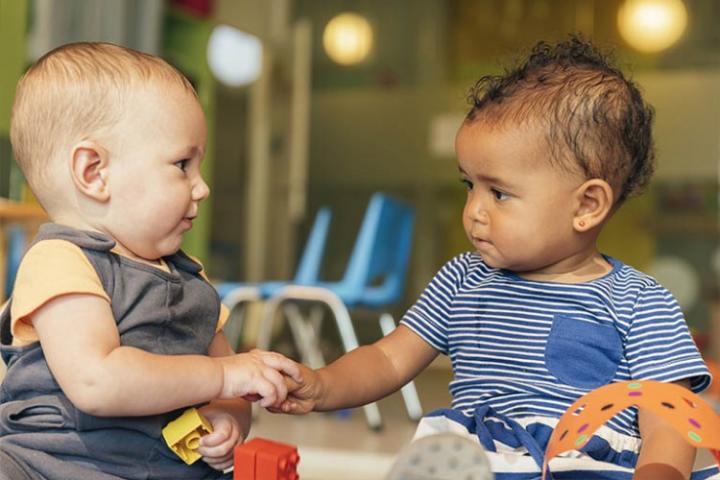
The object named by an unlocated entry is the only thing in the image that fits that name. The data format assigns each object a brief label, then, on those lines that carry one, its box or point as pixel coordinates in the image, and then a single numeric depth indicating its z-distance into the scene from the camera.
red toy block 1.13
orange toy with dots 1.12
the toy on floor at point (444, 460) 1.03
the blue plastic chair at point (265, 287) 3.73
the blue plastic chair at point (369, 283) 3.60
